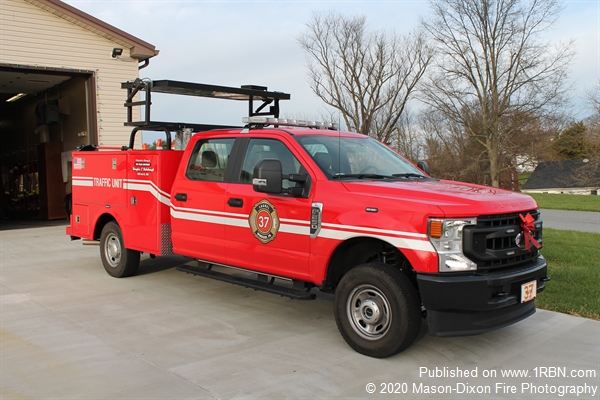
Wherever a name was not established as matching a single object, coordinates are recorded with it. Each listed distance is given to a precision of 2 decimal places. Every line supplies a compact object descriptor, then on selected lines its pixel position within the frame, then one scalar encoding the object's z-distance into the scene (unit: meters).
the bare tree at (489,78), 35.97
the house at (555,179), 55.34
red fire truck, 4.30
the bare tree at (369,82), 34.03
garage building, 14.10
